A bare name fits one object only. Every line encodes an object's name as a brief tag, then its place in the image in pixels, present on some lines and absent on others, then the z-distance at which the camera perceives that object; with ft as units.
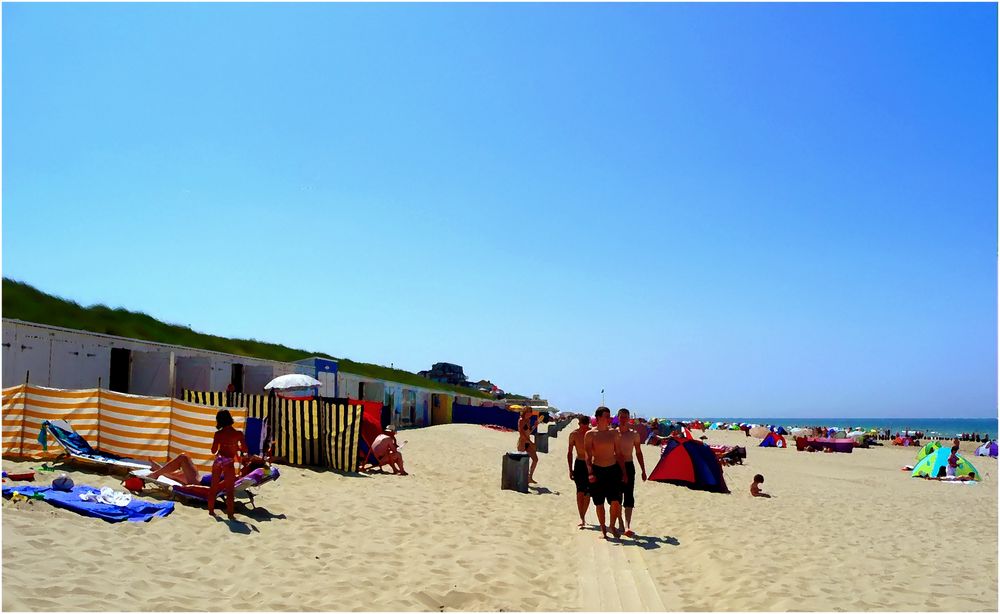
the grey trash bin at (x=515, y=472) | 38.63
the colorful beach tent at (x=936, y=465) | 63.77
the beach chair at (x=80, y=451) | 28.63
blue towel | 21.38
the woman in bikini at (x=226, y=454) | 24.21
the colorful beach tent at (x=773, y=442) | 129.08
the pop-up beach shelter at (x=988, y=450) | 122.62
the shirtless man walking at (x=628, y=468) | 26.16
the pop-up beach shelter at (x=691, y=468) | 45.19
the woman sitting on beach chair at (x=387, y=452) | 40.97
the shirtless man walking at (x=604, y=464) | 25.80
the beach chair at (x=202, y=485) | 25.08
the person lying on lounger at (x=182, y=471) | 25.68
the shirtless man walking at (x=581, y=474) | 27.07
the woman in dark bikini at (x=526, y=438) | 41.63
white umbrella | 49.62
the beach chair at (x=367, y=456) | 40.51
